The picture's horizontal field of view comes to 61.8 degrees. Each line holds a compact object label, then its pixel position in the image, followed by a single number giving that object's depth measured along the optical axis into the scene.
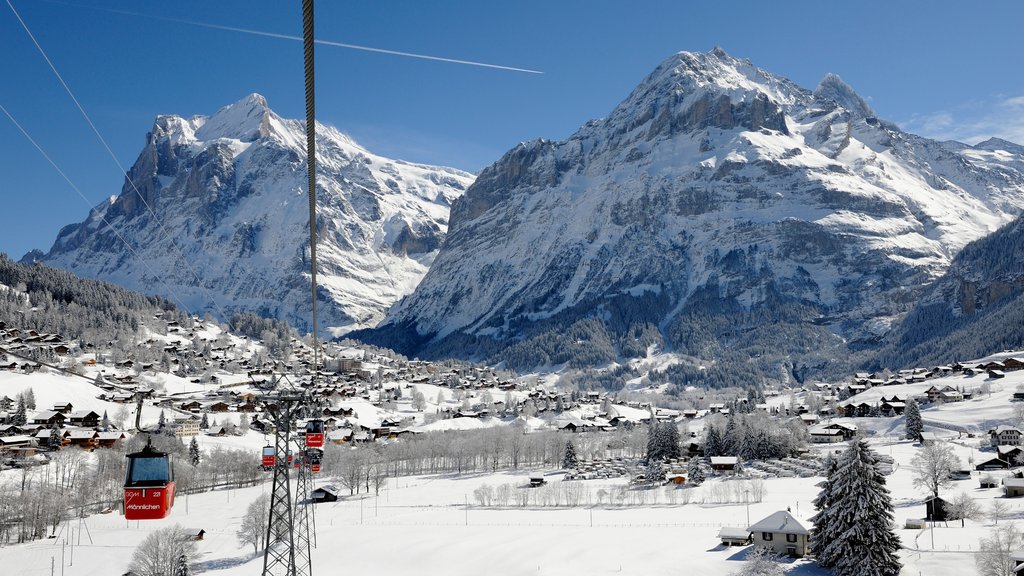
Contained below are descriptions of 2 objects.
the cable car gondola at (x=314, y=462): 65.00
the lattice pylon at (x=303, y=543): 43.91
